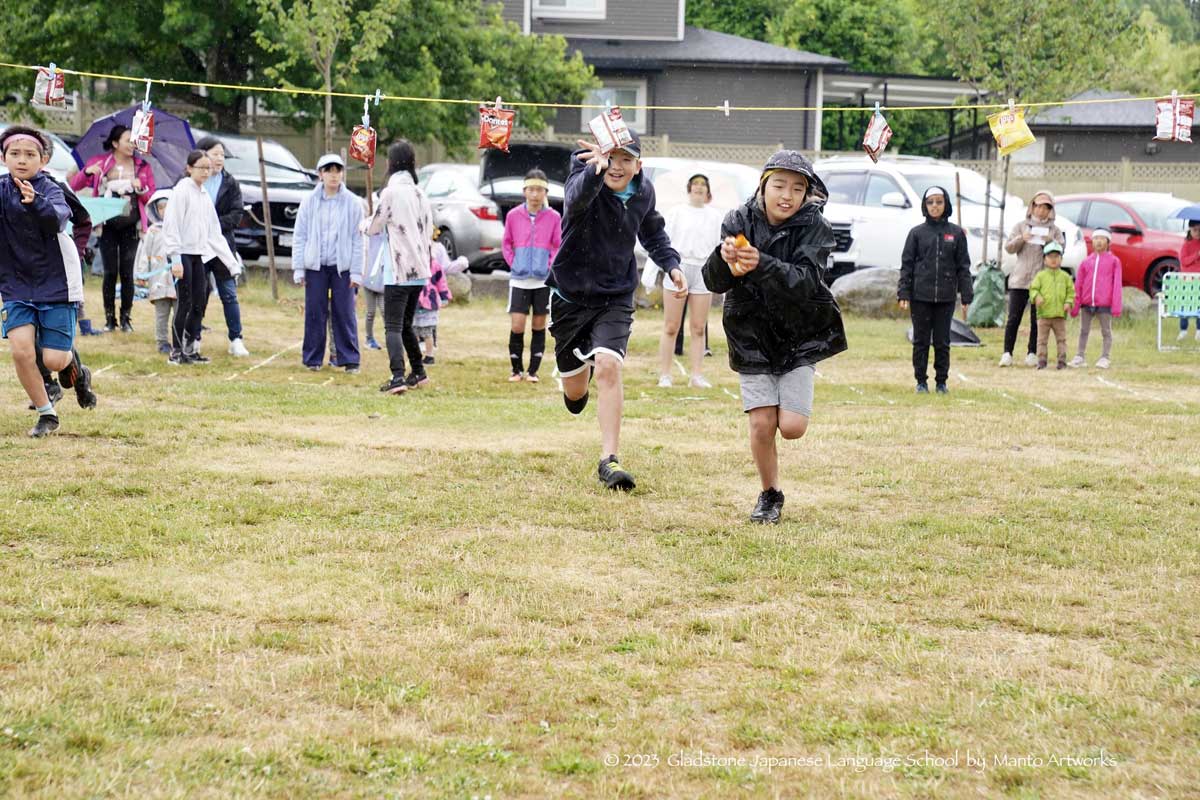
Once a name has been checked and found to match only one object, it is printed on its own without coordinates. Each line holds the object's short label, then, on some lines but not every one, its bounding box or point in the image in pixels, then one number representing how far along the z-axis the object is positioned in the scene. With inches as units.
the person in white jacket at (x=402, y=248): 434.3
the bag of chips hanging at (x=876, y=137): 577.9
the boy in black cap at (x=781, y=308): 251.0
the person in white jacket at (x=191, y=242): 473.1
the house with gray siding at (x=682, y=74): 1306.6
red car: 795.4
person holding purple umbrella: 535.8
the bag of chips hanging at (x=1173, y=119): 580.1
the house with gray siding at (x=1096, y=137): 1521.9
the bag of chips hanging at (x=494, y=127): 641.6
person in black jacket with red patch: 467.8
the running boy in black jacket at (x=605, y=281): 288.7
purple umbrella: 599.8
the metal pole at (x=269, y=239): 706.7
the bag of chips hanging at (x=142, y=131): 540.4
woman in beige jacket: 559.8
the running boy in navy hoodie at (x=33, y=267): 311.0
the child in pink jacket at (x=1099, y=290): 572.7
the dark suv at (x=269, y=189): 775.7
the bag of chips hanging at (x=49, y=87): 575.5
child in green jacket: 548.1
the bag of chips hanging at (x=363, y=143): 600.7
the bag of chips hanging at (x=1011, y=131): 585.9
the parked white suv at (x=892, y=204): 785.6
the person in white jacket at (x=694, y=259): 472.4
